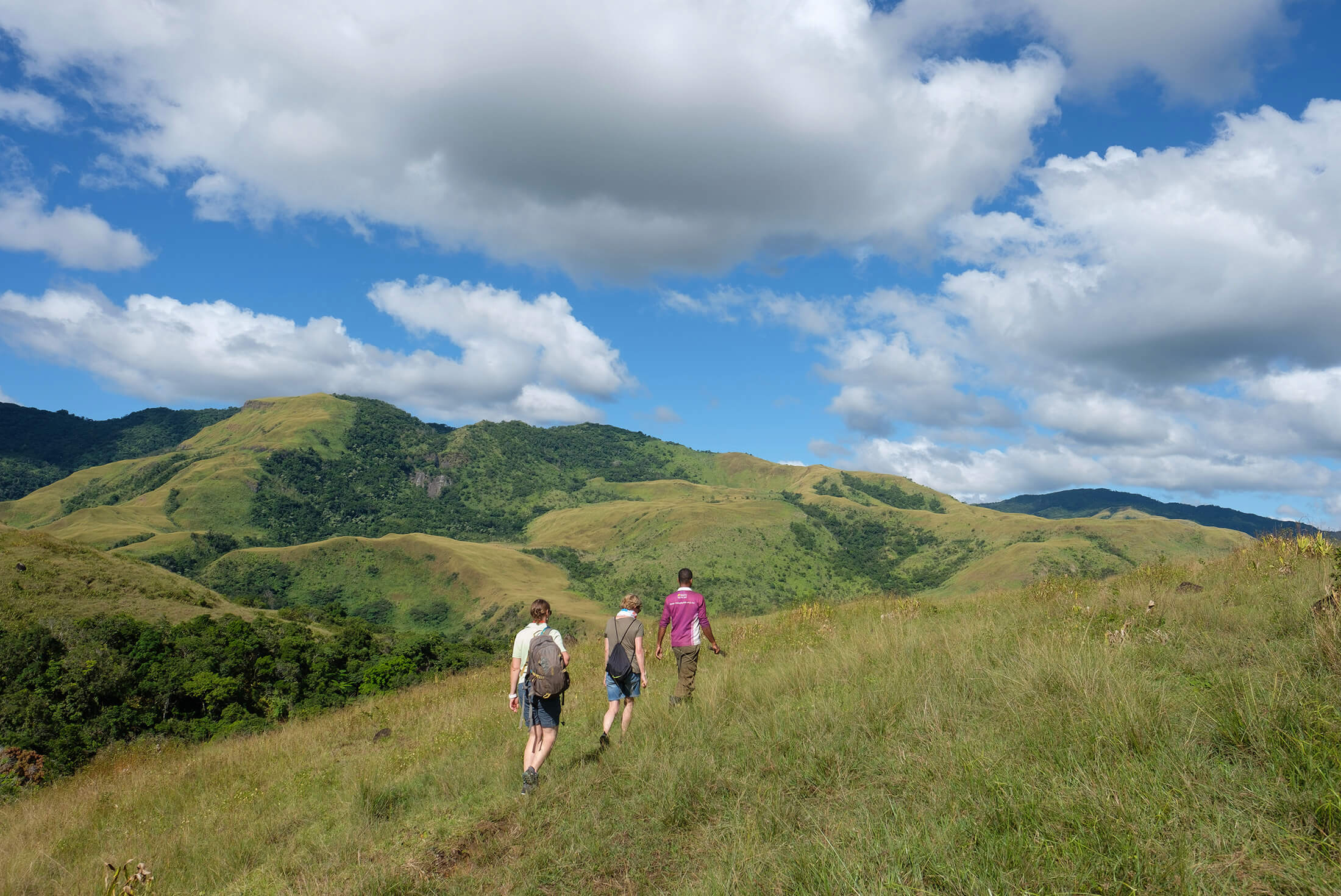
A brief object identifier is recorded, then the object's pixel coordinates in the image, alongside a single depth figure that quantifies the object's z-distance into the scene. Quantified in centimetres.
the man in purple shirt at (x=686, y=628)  880
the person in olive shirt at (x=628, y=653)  780
